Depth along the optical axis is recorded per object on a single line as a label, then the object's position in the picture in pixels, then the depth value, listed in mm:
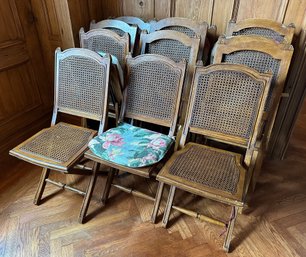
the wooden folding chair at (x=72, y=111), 1442
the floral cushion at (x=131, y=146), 1330
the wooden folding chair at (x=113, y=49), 1630
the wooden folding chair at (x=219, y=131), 1247
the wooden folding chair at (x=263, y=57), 1437
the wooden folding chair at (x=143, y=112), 1352
